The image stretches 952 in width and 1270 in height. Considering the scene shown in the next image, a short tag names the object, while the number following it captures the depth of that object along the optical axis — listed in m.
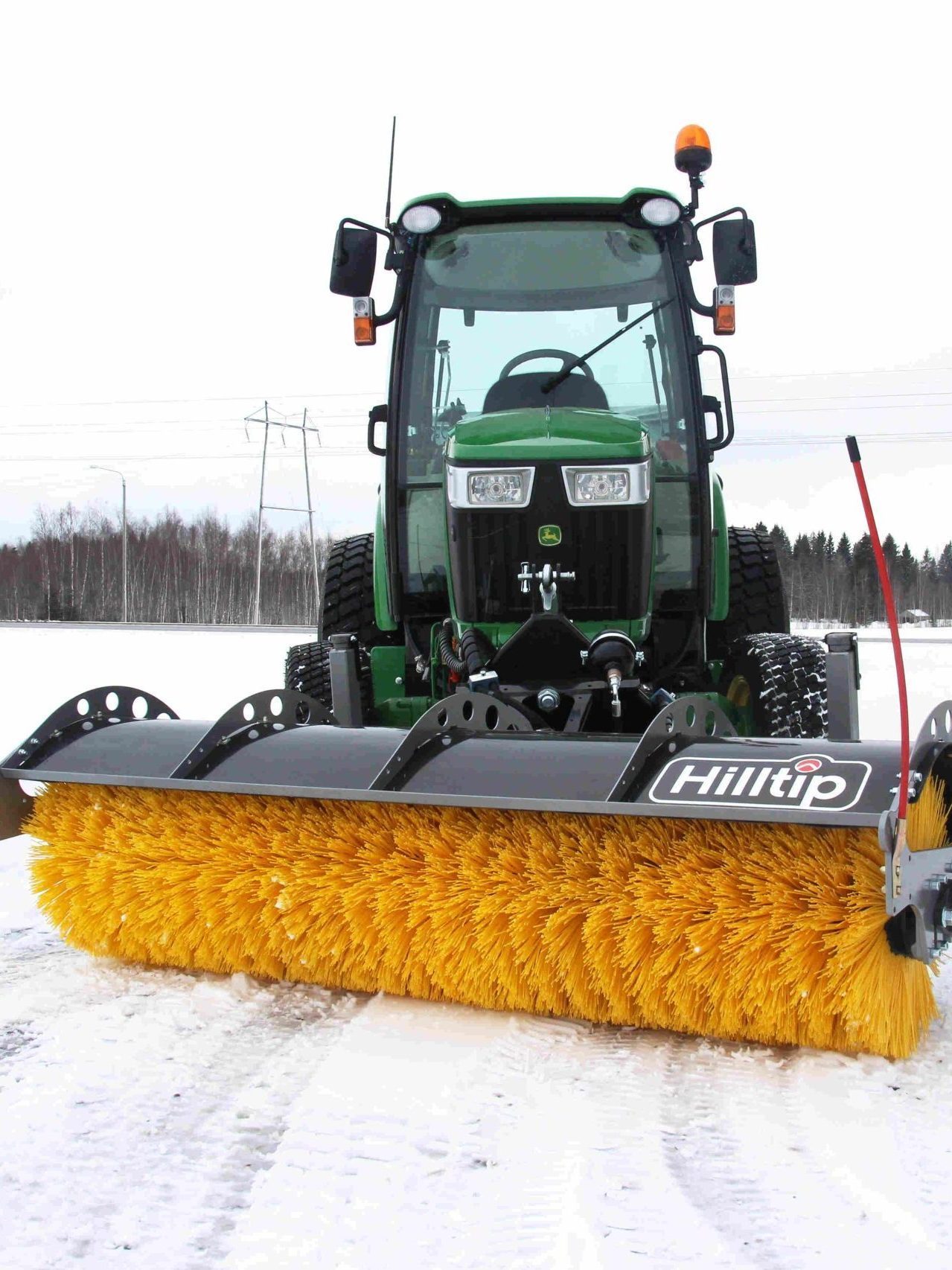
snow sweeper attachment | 2.40
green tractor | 3.90
